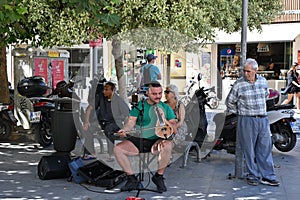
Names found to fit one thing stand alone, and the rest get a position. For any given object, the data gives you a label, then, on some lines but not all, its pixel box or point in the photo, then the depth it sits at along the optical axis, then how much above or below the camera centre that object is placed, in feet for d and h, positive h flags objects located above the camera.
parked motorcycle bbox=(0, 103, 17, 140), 31.89 -2.58
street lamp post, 21.88 +0.83
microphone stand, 19.61 -3.52
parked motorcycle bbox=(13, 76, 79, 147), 30.78 -1.67
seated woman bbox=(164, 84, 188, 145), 23.97 -1.36
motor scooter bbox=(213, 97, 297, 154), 25.84 -2.66
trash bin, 23.89 -2.47
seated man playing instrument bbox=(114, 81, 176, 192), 19.52 -2.27
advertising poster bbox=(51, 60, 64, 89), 40.96 +1.10
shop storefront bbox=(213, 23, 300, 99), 58.59 +4.18
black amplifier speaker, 21.43 -3.91
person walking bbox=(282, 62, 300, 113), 50.08 -0.35
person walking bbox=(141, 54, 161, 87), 25.04 +0.55
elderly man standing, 20.63 -1.82
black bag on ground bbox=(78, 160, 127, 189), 20.30 -4.08
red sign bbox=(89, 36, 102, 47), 39.64 +3.39
